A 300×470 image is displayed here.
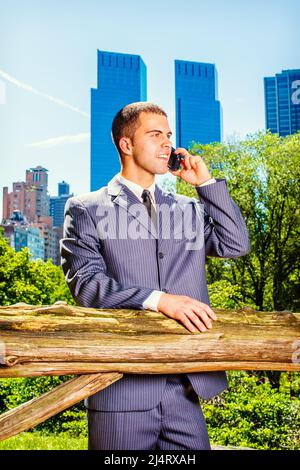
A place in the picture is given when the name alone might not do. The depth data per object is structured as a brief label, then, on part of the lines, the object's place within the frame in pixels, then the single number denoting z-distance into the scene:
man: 1.87
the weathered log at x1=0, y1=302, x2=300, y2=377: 1.87
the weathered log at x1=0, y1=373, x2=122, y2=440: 1.86
